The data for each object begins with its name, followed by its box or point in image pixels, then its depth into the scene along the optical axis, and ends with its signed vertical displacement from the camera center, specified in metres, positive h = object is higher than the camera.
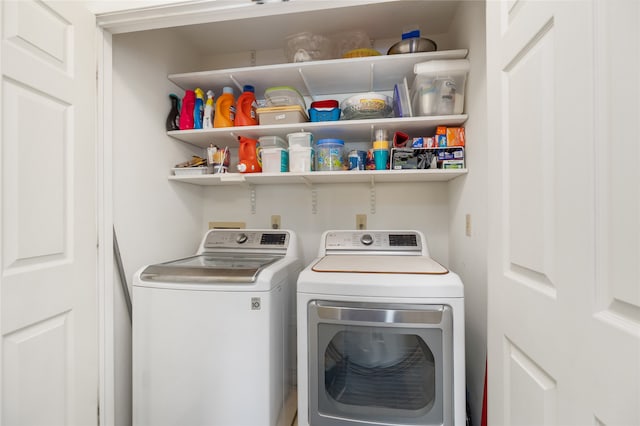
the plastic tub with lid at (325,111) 1.78 +0.63
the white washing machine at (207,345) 1.32 -0.63
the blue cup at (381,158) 1.72 +0.33
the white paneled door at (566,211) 0.45 +0.00
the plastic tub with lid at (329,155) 1.76 +0.36
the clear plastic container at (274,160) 1.78 +0.33
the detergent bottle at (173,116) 1.90 +0.65
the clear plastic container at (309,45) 1.88 +1.11
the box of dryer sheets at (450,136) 1.63 +0.44
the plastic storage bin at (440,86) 1.54 +0.72
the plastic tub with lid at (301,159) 1.75 +0.33
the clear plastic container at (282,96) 1.81 +0.74
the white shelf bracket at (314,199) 2.16 +0.10
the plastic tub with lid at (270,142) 1.87 +0.47
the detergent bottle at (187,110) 1.91 +0.69
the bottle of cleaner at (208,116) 1.89 +0.64
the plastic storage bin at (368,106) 1.69 +0.64
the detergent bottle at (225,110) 1.87 +0.68
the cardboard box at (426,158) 1.62 +0.32
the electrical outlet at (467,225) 1.55 -0.07
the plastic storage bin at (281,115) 1.76 +0.61
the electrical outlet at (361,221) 2.11 -0.06
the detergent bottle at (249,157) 1.85 +0.36
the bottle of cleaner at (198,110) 1.91 +0.69
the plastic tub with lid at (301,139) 1.78 +0.46
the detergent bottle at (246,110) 1.86 +0.67
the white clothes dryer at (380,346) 1.16 -0.58
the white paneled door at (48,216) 0.93 -0.01
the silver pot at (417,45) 1.66 +0.97
